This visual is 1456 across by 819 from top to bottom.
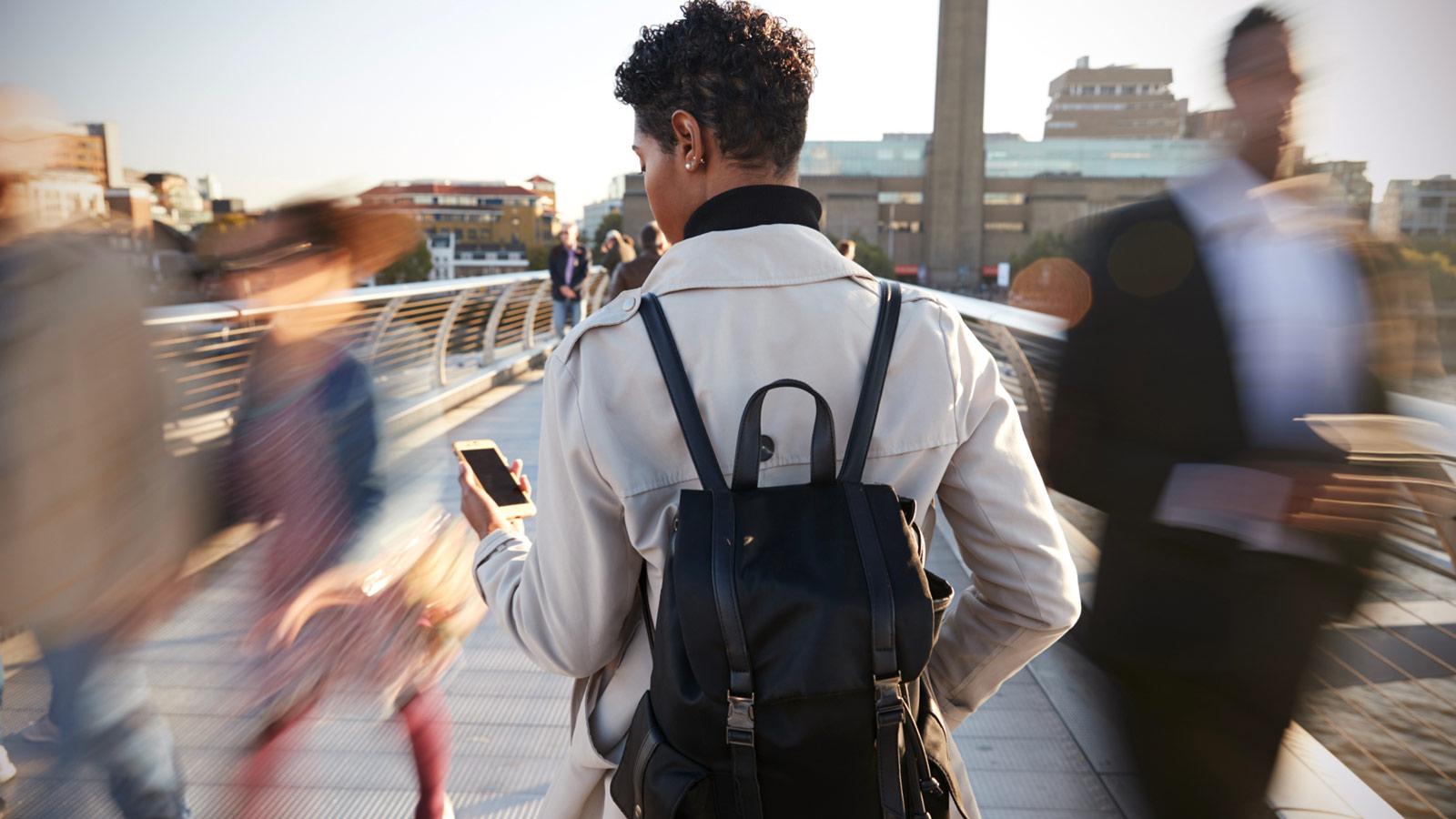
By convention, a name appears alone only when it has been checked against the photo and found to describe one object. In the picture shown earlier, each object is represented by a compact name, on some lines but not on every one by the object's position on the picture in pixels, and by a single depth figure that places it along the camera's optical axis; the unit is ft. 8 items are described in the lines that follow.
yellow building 440.04
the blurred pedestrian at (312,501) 6.43
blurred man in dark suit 5.10
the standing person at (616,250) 31.32
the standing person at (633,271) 21.38
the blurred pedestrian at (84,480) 5.35
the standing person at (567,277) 39.88
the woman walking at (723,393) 3.43
